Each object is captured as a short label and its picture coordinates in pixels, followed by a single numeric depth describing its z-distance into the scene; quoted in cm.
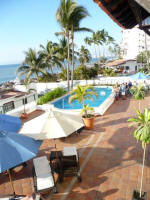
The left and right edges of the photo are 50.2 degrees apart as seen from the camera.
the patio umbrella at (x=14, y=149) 367
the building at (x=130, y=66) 4128
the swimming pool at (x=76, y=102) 1582
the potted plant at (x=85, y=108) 867
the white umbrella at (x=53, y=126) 484
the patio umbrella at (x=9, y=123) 541
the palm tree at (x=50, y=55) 2866
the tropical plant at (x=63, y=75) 2880
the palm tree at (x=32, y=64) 2656
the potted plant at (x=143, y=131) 354
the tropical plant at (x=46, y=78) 3002
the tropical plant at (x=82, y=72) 2589
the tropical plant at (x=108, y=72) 2882
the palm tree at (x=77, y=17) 1757
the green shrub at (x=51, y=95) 1384
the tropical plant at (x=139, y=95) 1003
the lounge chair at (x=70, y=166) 509
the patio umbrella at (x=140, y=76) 1515
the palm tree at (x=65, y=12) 1715
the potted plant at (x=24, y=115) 1141
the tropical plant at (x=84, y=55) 5334
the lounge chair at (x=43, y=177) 447
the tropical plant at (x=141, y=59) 4461
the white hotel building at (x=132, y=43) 7975
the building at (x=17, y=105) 1172
